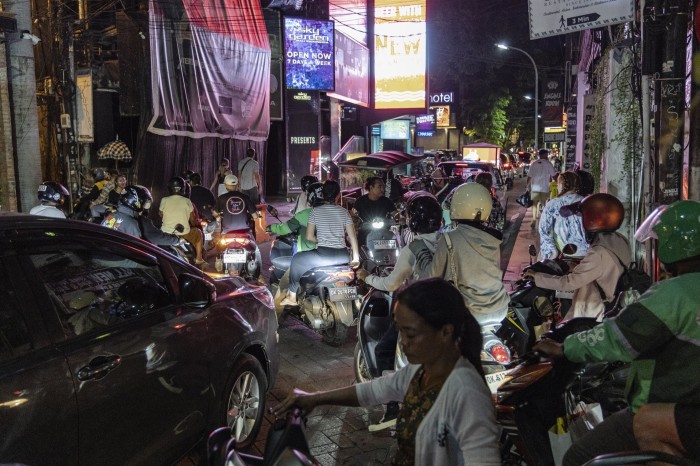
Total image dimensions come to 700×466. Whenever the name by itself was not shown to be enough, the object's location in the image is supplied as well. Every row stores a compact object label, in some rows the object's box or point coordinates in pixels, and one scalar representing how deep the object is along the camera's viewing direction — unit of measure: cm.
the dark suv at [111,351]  280
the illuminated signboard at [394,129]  3828
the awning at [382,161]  1377
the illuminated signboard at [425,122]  4538
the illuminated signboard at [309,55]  2275
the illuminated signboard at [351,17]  2688
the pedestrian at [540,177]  1664
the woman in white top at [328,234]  736
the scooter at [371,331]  506
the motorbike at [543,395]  308
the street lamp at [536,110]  3805
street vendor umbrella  1652
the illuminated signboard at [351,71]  2572
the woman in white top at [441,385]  202
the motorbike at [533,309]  511
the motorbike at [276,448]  212
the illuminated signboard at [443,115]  4797
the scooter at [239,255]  912
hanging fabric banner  1476
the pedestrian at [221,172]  1513
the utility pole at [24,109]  1148
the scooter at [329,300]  689
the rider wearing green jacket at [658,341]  244
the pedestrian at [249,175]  1566
